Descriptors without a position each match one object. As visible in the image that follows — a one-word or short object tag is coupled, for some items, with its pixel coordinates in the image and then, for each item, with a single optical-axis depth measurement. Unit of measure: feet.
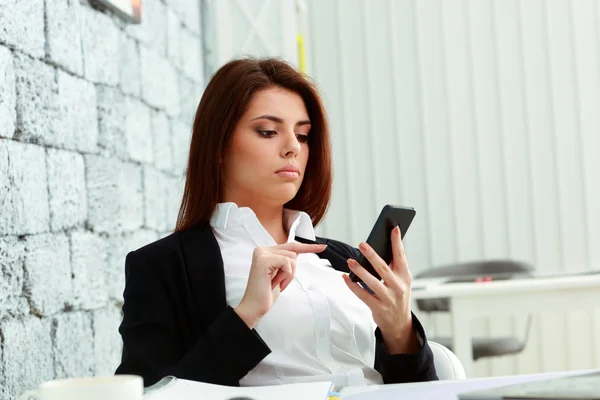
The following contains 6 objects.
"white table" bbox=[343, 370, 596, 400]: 6.36
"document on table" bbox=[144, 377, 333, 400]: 5.67
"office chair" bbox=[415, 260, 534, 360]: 12.08
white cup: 3.98
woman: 6.99
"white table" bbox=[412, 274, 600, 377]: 10.56
